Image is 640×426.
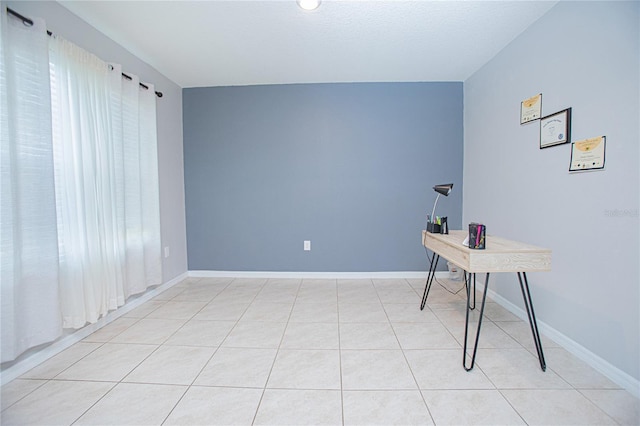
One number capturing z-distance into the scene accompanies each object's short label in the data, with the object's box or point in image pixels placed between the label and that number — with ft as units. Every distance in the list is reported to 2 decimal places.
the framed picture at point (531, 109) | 6.61
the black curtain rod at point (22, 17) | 4.75
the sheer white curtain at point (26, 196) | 4.62
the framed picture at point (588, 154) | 5.07
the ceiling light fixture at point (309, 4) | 5.88
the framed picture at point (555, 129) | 5.79
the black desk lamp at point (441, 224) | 7.19
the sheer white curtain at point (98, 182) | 5.75
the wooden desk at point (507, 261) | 4.90
